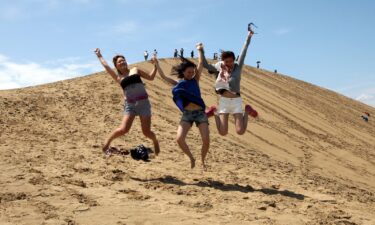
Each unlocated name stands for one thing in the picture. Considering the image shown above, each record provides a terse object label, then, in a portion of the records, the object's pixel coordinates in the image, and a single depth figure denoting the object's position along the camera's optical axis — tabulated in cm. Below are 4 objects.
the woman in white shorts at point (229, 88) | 571
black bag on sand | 638
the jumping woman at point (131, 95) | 566
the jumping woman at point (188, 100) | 550
